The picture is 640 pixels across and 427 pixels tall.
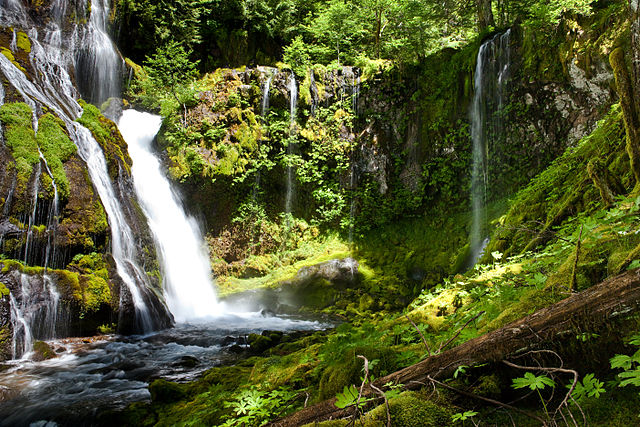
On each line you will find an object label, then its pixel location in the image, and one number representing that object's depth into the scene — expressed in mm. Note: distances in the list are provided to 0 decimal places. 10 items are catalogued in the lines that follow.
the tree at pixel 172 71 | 14102
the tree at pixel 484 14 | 13484
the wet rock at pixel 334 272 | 10906
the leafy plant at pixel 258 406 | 2467
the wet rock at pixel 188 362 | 5599
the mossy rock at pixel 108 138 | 10219
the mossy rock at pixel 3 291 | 6120
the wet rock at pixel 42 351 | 5938
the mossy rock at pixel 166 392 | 3963
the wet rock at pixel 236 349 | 6234
